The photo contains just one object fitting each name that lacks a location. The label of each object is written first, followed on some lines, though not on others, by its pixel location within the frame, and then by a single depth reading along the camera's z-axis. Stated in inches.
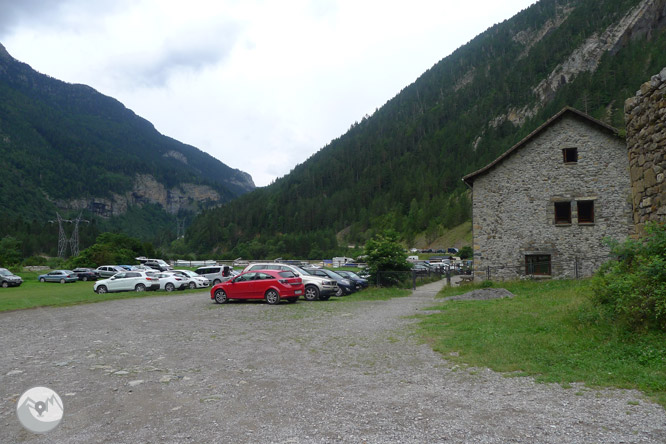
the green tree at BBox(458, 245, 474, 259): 3028.3
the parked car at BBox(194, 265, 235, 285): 1356.5
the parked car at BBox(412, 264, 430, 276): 1241.1
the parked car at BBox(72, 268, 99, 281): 1733.5
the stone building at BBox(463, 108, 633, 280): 883.4
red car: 724.7
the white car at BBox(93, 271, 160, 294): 1104.2
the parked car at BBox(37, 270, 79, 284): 1608.0
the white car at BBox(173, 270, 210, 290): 1235.2
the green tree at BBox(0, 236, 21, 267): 2105.1
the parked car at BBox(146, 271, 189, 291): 1173.7
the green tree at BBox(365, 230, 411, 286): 1031.0
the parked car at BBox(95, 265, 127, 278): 1838.1
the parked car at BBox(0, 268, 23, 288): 1397.6
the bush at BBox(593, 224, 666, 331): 269.1
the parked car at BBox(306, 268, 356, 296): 948.1
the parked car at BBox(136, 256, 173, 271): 2227.2
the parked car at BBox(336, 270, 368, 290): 1018.7
